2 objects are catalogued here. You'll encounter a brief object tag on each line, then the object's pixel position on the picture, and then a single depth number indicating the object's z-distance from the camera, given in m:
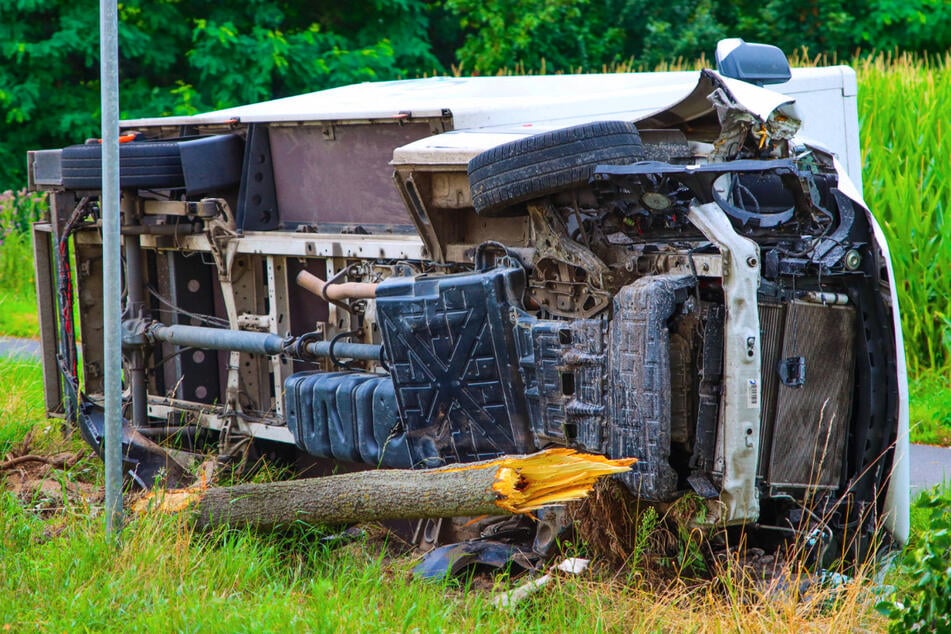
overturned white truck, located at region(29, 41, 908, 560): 8.70
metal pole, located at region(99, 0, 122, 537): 8.25
